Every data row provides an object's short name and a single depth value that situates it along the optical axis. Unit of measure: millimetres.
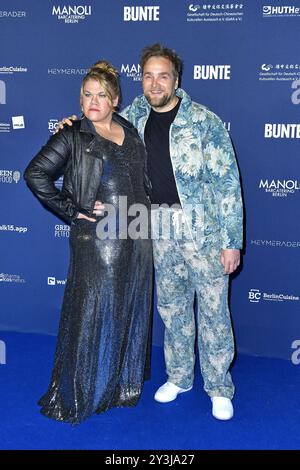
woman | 2680
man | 2781
